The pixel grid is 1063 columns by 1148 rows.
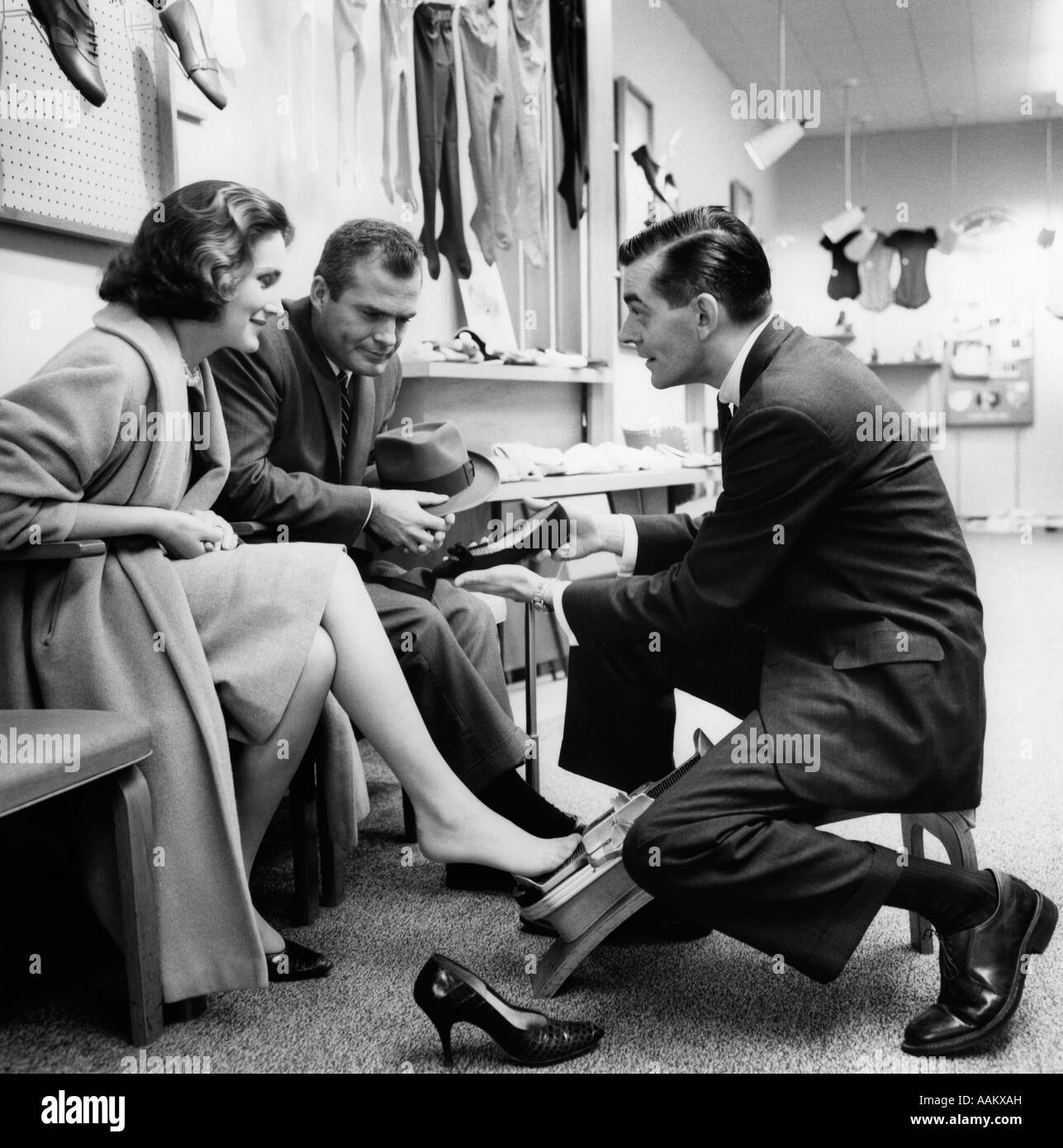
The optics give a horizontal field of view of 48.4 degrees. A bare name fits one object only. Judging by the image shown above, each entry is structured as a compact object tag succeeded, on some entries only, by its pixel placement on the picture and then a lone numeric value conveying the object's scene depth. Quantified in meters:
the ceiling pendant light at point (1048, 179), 9.77
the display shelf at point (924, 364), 10.11
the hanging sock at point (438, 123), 3.92
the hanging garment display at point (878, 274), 10.03
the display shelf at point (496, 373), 3.66
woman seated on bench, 1.71
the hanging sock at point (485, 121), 4.13
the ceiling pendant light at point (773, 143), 6.38
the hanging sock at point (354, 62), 3.48
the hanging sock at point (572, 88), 4.74
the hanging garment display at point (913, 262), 9.93
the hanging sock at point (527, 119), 4.41
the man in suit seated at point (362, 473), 2.22
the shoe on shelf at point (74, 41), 2.19
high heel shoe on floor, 1.58
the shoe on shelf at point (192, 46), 2.55
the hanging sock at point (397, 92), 3.70
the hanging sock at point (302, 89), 3.34
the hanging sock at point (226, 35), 2.90
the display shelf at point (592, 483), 3.57
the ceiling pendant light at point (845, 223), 9.06
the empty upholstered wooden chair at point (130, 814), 1.55
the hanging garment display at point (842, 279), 9.99
